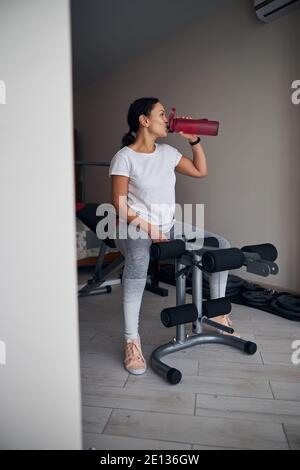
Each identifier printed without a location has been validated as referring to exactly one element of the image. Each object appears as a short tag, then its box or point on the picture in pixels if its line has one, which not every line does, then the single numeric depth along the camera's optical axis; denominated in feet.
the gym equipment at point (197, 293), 4.64
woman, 5.03
